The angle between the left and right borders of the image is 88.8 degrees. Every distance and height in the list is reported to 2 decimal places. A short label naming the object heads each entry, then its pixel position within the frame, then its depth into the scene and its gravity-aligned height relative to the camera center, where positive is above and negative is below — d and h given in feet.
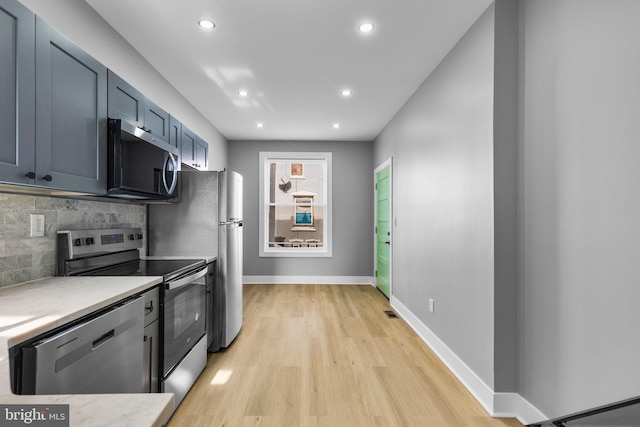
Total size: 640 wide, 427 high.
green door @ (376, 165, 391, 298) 15.97 -0.75
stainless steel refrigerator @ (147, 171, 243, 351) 9.75 -0.40
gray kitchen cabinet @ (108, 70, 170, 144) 6.65 +2.47
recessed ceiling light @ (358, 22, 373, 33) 7.73 +4.52
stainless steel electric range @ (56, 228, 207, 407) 6.58 -1.46
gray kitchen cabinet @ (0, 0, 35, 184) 4.23 +1.65
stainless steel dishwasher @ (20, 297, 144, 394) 3.57 -1.84
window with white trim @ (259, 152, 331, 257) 19.54 +0.72
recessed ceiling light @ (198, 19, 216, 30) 7.55 +4.48
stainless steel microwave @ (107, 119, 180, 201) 6.45 +1.11
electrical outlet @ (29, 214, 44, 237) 5.99 -0.20
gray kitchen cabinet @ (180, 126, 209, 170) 10.98 +2.35
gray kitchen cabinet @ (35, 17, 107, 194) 4.87 +1.65
